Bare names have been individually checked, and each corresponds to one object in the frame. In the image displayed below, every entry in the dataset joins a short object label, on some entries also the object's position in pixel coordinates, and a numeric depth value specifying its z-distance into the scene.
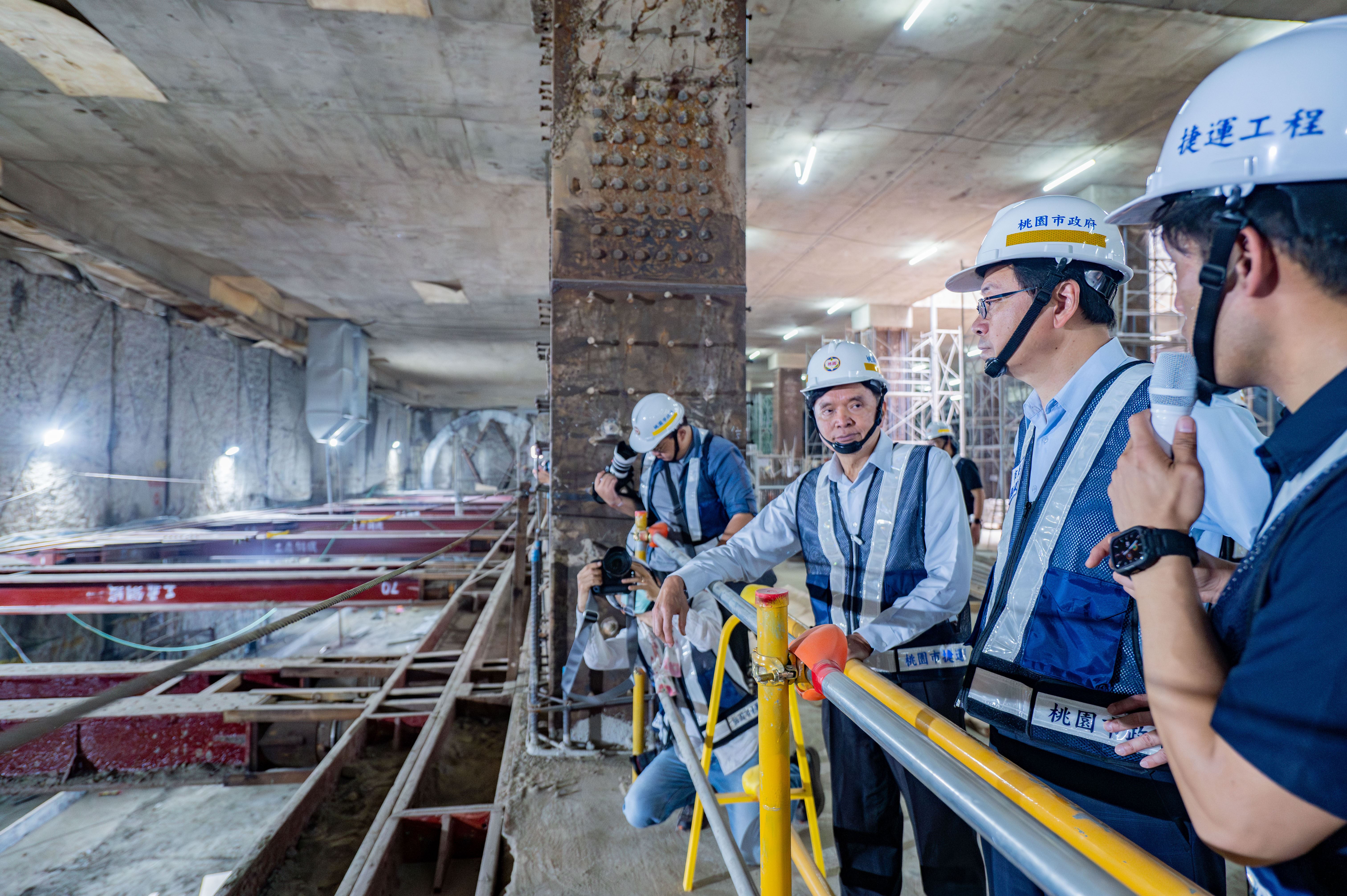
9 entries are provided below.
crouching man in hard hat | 2.79
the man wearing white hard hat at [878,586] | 2.08
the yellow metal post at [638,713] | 3.78
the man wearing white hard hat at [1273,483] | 0.64
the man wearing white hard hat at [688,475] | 3.69
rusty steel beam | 4.07
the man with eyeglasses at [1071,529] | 1.29
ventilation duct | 16.75
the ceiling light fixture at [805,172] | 8.62
